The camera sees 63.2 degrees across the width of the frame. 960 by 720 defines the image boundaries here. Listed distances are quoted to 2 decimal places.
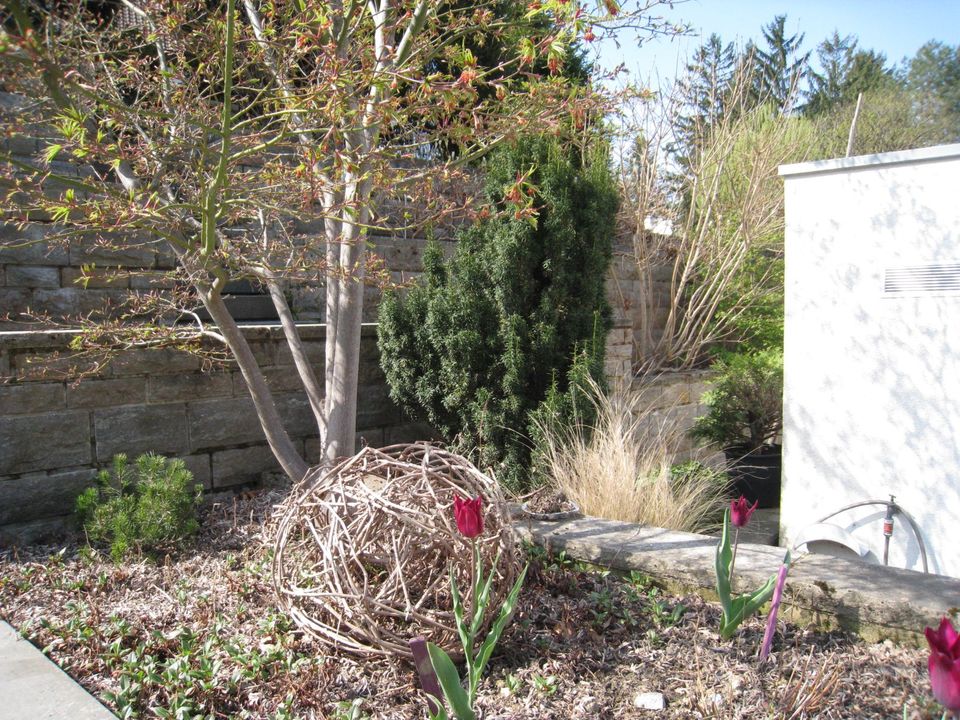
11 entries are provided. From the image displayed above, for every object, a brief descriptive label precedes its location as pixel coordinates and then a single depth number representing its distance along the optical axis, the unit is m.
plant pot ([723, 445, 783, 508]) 6.28
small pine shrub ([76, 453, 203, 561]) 3.59
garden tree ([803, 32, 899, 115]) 23.52
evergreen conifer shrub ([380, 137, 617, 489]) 4.82
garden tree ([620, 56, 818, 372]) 8.27
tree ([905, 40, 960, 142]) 26.69
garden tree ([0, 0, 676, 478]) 2.81
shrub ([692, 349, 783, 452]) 6.41
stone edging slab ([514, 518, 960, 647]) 2.64
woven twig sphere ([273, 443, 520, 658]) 2.41
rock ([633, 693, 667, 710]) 2.28
